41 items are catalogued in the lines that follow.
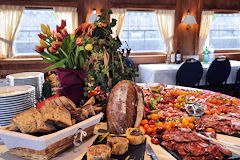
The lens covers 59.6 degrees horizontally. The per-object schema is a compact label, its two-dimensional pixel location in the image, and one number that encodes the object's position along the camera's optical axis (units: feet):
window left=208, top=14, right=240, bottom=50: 21.22
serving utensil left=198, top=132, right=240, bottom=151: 3.87
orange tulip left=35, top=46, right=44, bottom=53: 4.62
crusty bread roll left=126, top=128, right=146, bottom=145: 3.73
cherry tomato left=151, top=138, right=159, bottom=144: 3.98
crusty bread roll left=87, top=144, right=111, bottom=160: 3.05
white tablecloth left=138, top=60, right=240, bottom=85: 14.20
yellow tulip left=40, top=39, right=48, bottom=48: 4.61
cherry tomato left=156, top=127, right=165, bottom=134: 4.33
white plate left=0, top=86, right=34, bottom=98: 4.04
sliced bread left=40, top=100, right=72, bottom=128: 3.33
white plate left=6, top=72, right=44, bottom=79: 5.20
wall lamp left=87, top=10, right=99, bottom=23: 16.63
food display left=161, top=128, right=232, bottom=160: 3.50
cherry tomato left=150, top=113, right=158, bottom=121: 4.93
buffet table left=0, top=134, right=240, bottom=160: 3.43
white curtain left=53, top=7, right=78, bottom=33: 17.15
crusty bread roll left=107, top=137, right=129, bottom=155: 3.42
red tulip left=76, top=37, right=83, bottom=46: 4.46
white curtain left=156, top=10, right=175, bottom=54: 19.03
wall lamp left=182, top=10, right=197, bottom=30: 18.42
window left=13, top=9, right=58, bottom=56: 17.57
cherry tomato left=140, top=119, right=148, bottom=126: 4.65
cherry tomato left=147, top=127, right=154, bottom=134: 4.40
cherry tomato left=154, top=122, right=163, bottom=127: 4.61
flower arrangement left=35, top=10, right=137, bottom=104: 4.51
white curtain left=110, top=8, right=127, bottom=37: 18.03
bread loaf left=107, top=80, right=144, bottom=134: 4.26
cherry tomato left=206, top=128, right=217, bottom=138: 4.27
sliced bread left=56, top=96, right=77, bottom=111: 4.00
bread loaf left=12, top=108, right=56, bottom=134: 3.20
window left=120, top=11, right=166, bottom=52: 19.27
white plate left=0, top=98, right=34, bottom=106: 3.76
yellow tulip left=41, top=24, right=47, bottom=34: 4.55
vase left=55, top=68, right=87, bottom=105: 4.60
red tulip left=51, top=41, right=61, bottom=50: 4.44
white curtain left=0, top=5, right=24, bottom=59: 16.35
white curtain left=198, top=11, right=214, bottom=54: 19.99
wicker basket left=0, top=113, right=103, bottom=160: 3.09
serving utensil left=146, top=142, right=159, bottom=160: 3.42
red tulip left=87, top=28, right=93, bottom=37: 4.63
